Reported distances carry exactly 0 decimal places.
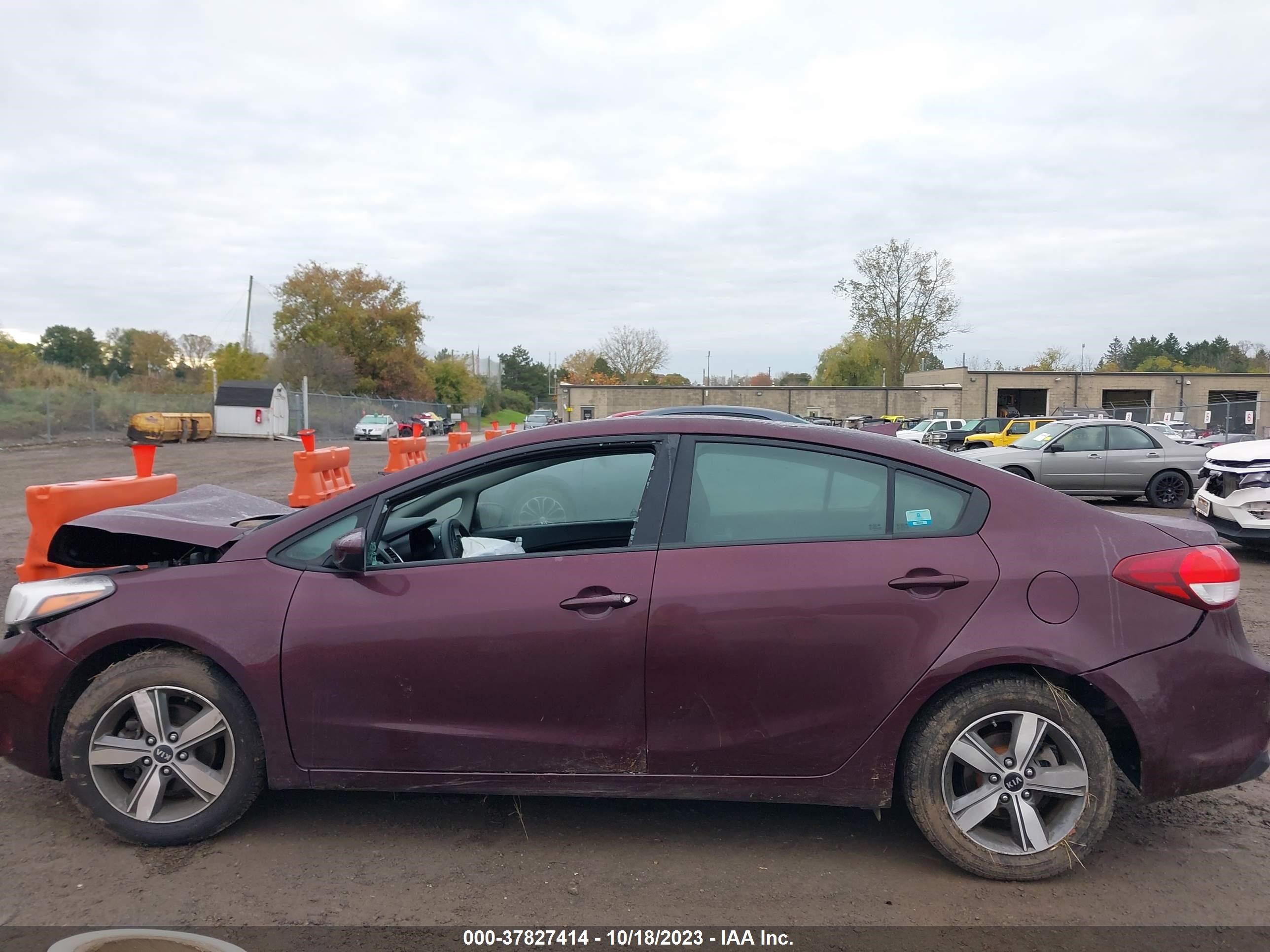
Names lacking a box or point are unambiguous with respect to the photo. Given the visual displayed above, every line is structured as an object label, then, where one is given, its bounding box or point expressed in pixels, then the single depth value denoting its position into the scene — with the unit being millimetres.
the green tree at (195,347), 89688
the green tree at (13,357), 39219
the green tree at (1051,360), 99519
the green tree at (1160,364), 93062
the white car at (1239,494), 8844
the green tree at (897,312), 67750
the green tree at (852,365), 87062
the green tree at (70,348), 82812
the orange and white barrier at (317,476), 10367
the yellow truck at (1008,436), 29328
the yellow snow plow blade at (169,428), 33406
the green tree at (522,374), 129500
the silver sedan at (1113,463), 15008
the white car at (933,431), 34719
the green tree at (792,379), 116500
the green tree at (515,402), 109331
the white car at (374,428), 49469
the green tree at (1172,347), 111481
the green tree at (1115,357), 119038
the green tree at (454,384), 87812
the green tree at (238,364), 67250
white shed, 40812
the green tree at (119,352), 89688
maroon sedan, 3111
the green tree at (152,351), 87500
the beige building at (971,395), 65812
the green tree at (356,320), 69125
